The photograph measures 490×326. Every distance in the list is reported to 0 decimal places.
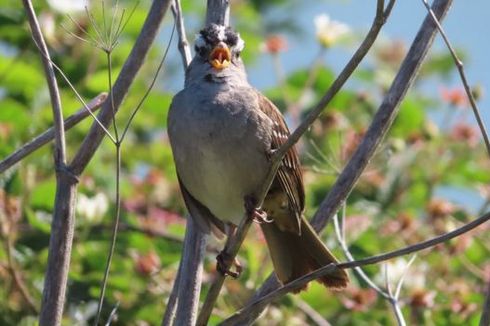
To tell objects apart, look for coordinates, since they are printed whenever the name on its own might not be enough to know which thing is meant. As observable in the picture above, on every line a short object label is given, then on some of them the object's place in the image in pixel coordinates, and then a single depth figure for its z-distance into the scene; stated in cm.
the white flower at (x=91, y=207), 859
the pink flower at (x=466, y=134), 1033
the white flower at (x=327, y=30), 1023
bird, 720
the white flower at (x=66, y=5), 958
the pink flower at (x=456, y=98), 1059
